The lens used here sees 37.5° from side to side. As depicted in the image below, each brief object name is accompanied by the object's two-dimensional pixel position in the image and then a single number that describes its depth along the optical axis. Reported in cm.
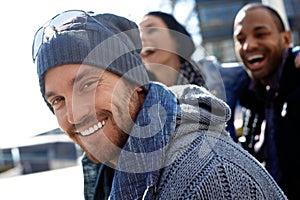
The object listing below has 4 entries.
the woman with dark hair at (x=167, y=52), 243
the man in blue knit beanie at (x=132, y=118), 110
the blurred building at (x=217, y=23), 1078
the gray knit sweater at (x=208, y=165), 106
